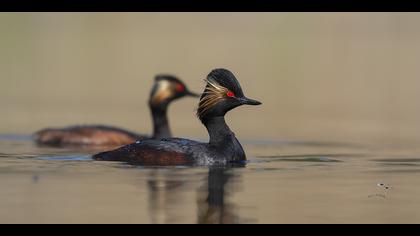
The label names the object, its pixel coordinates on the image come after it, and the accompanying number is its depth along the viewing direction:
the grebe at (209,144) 14.87
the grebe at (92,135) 18.97
